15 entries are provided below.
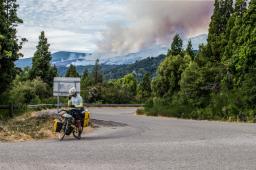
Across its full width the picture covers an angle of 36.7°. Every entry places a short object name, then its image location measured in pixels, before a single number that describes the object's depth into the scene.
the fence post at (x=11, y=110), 24.87
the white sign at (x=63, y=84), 24.61
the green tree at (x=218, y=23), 37.94
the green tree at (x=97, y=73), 86.87
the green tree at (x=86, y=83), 70.49
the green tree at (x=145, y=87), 88.22
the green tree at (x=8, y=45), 22.70
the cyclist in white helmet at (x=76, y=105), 14.52
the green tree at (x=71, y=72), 95.18
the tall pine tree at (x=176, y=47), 47.77
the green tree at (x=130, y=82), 103.45
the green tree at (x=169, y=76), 44.42
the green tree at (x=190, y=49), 56.89
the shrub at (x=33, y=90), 50.77
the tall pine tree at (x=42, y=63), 59.67
